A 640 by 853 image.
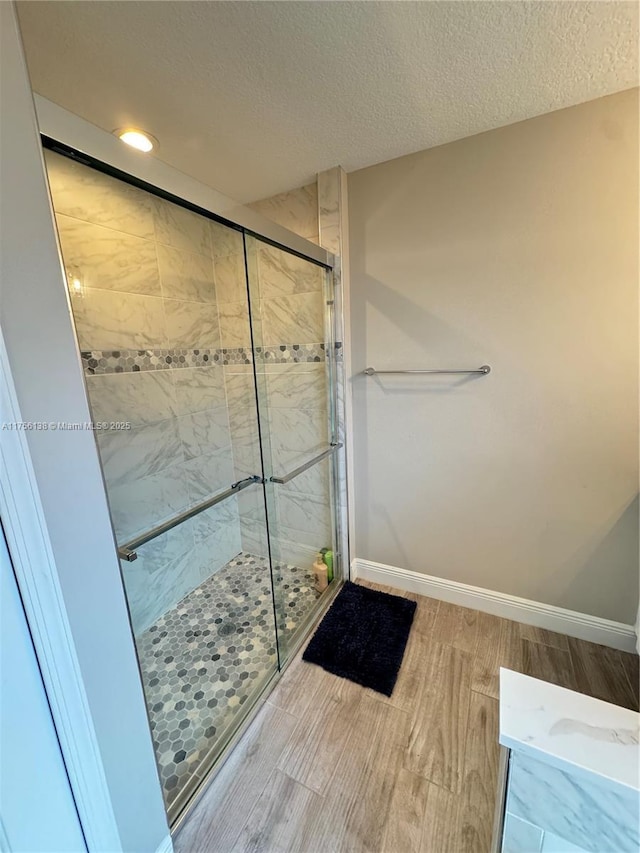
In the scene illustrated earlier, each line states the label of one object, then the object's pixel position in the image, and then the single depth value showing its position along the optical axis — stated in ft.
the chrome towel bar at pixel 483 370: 5.05
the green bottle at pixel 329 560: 6.58
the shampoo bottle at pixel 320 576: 6.43
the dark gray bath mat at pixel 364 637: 4.86
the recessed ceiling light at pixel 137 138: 4.39
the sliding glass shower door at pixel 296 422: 5.81
